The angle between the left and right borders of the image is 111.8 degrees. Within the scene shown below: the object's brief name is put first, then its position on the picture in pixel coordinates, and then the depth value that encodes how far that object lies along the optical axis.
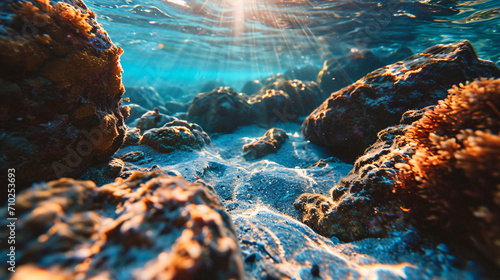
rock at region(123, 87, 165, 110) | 17.48
